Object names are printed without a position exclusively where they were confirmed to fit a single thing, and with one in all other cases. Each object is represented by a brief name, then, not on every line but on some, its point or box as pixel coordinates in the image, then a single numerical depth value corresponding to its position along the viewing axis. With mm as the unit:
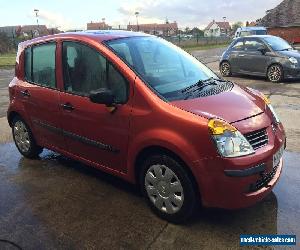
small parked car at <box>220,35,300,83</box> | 9017
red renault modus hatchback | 2416
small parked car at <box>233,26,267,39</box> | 18841
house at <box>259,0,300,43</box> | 30847
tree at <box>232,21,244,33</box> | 93328
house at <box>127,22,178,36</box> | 76157
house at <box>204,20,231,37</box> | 88019
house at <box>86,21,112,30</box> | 68525
